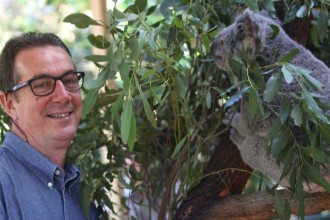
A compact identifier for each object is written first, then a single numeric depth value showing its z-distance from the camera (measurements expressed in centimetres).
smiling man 170
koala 209
